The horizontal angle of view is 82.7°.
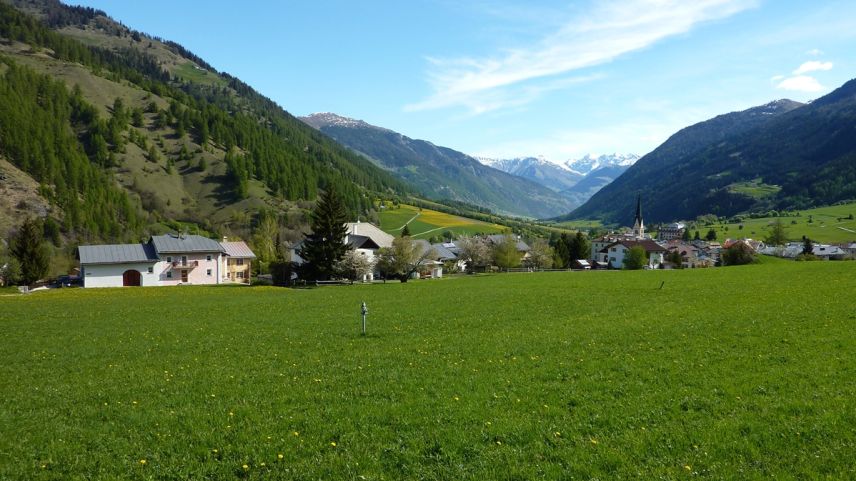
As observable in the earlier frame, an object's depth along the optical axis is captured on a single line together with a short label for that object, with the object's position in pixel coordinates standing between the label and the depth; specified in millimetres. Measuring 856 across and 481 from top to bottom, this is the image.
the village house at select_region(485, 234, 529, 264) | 123450
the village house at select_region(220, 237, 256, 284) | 100625
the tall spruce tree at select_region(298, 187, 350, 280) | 76500
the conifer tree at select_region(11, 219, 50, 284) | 76375
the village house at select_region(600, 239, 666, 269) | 144625
